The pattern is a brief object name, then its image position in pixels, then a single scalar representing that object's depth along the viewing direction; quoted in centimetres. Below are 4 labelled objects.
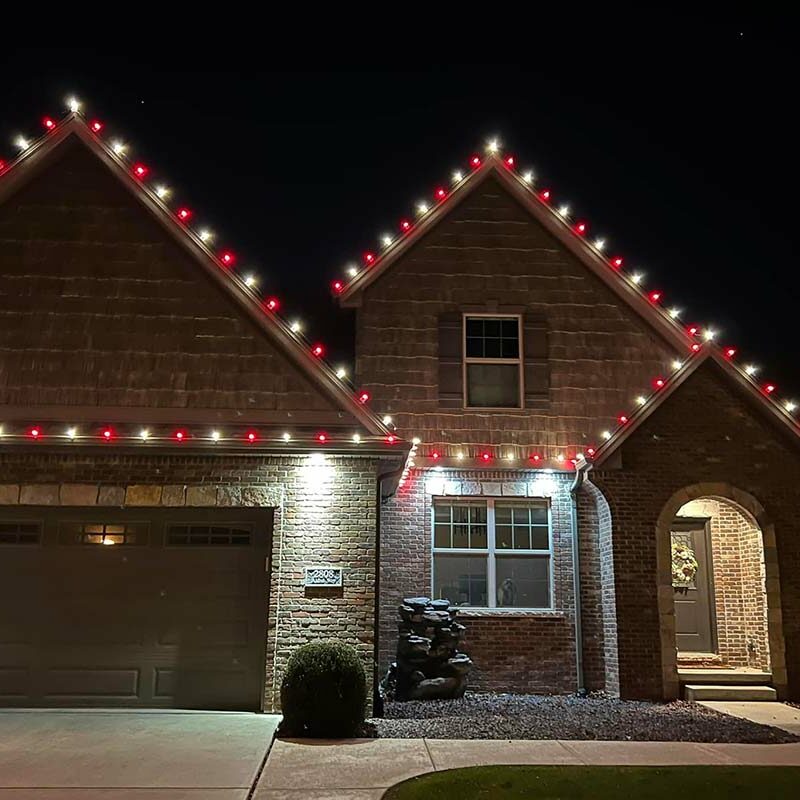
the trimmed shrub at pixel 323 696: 895
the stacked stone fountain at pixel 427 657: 1165
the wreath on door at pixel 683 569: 1373
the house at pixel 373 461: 1042
